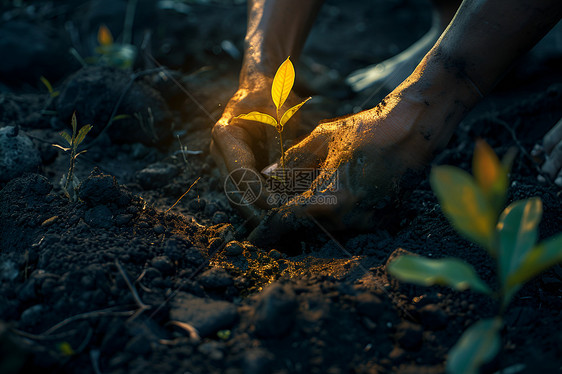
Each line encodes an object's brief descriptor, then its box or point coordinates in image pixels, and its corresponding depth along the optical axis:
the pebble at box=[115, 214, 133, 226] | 1.01
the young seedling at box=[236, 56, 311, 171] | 1.00
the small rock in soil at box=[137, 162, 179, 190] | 1.13
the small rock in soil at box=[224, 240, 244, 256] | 1.01
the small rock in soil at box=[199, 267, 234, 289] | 0.97
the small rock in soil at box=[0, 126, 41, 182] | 1.08
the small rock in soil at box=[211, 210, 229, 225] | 1.08
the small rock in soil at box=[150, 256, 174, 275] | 0.97
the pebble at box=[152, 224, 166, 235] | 1.01
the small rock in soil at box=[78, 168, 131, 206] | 1.01
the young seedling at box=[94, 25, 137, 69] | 1.31
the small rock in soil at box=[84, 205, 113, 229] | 1.01
